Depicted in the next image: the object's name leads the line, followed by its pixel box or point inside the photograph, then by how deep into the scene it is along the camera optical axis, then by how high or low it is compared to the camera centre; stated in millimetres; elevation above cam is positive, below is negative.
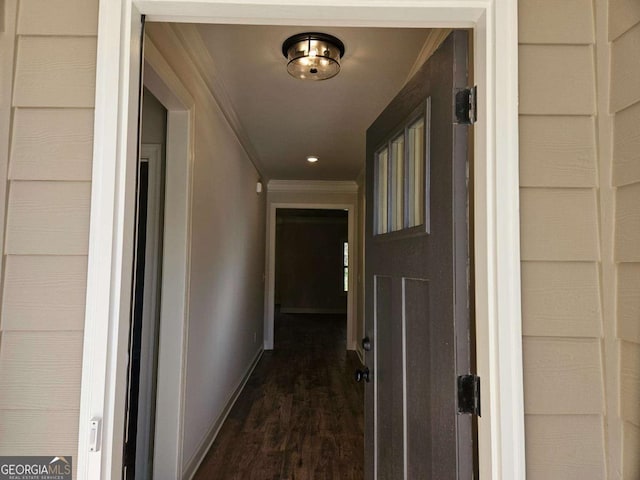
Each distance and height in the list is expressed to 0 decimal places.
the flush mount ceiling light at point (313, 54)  2006 +1149
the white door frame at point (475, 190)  944 +169
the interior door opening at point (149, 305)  2412 -217
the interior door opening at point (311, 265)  10414 +199
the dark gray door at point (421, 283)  1079 -30
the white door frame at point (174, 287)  2098 -90
